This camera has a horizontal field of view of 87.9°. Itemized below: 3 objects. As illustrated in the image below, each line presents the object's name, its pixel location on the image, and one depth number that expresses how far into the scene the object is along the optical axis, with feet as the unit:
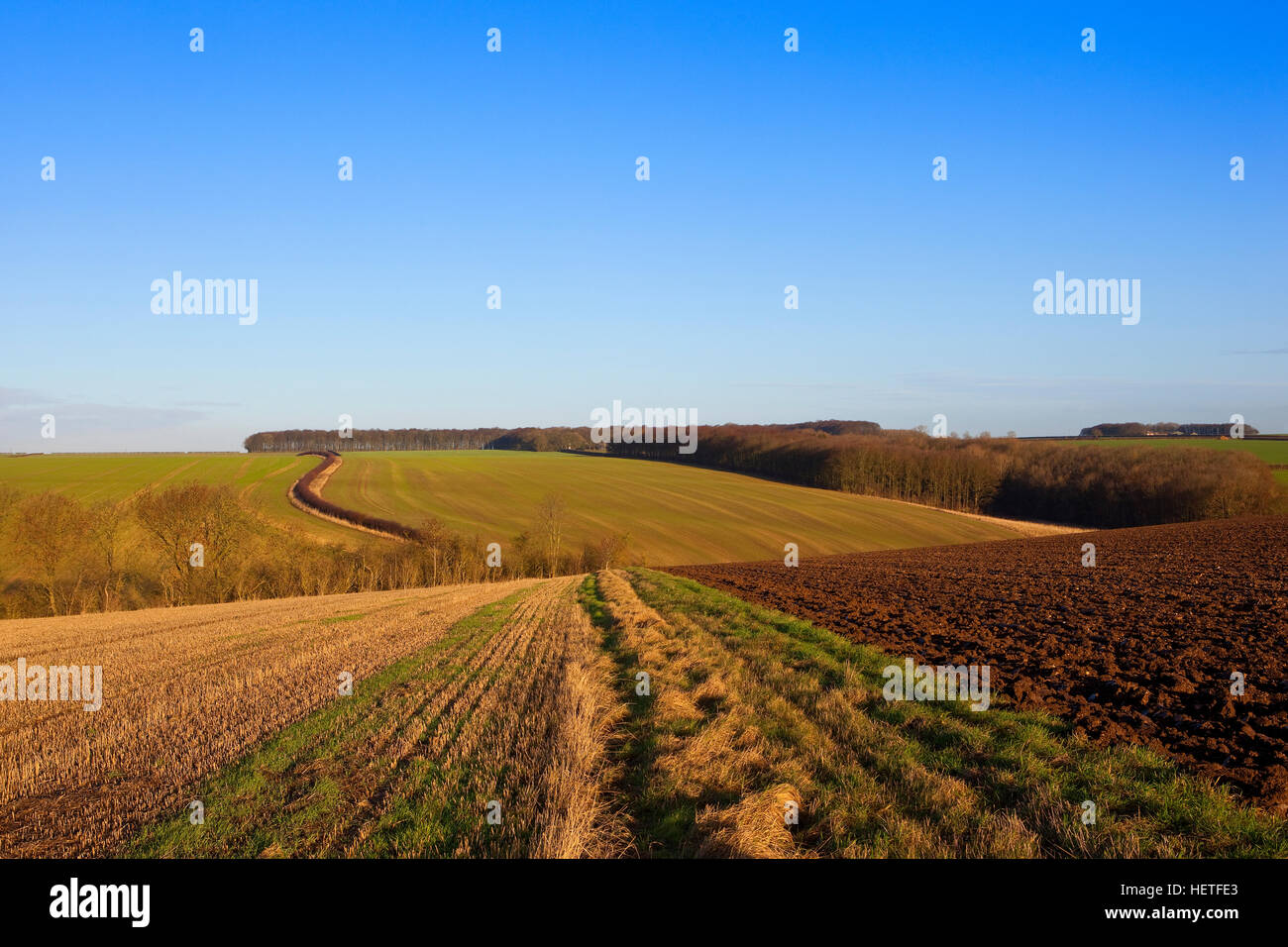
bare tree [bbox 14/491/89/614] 124.67
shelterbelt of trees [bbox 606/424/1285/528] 235.81
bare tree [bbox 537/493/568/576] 178.40
